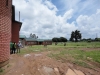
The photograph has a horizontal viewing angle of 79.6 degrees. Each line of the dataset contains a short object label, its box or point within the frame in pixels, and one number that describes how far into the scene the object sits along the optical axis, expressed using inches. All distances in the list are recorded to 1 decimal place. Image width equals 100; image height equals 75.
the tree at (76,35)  2135.2
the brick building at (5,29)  153.8
